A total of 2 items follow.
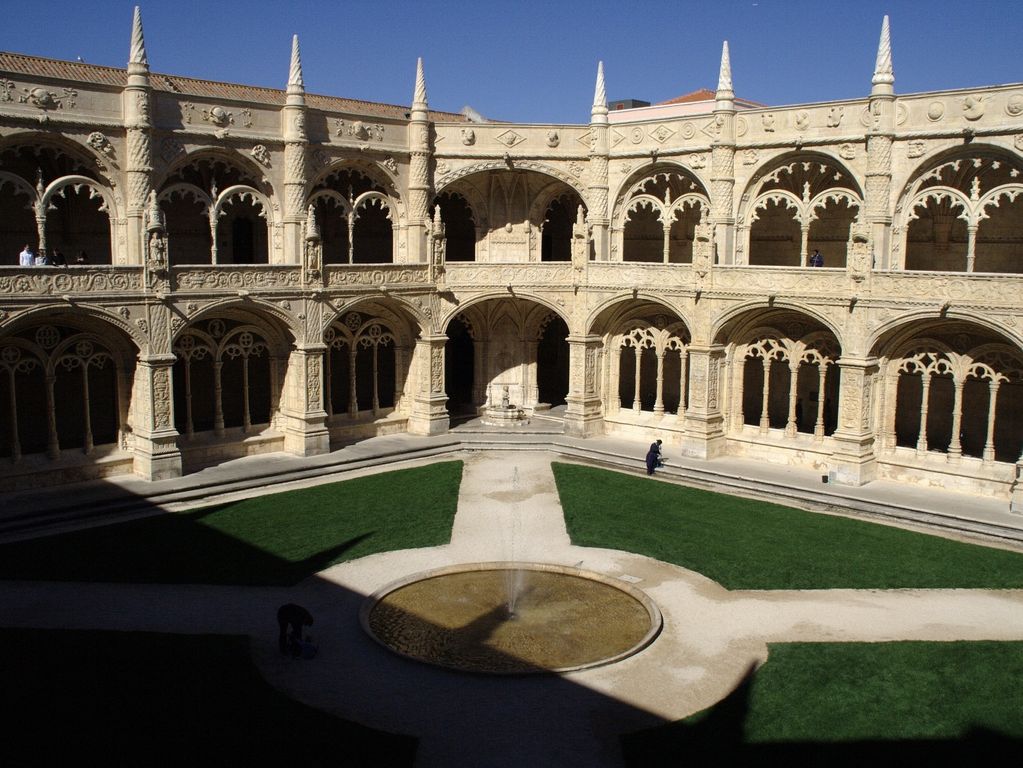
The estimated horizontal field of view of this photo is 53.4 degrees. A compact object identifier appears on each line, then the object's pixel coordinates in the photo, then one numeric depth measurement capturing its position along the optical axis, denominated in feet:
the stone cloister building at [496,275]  84.43
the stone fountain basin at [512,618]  54.44
